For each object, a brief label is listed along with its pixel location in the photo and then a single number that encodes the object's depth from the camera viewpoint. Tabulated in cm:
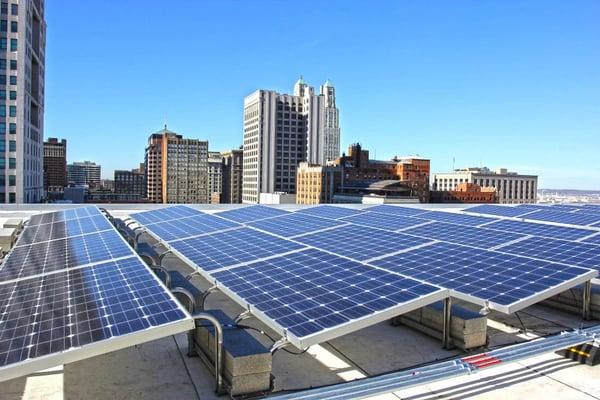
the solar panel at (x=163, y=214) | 2982
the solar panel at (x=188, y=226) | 2256
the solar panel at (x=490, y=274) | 1229
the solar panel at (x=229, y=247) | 1605
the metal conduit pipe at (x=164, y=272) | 1444
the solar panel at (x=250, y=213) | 2891
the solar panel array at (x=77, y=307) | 793
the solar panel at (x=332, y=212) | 2919
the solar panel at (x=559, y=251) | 1591
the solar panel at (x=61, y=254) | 1362
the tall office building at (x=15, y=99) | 7588
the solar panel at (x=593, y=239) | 1911
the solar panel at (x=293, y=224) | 2215
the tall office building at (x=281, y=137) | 18838
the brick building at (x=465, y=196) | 16825
